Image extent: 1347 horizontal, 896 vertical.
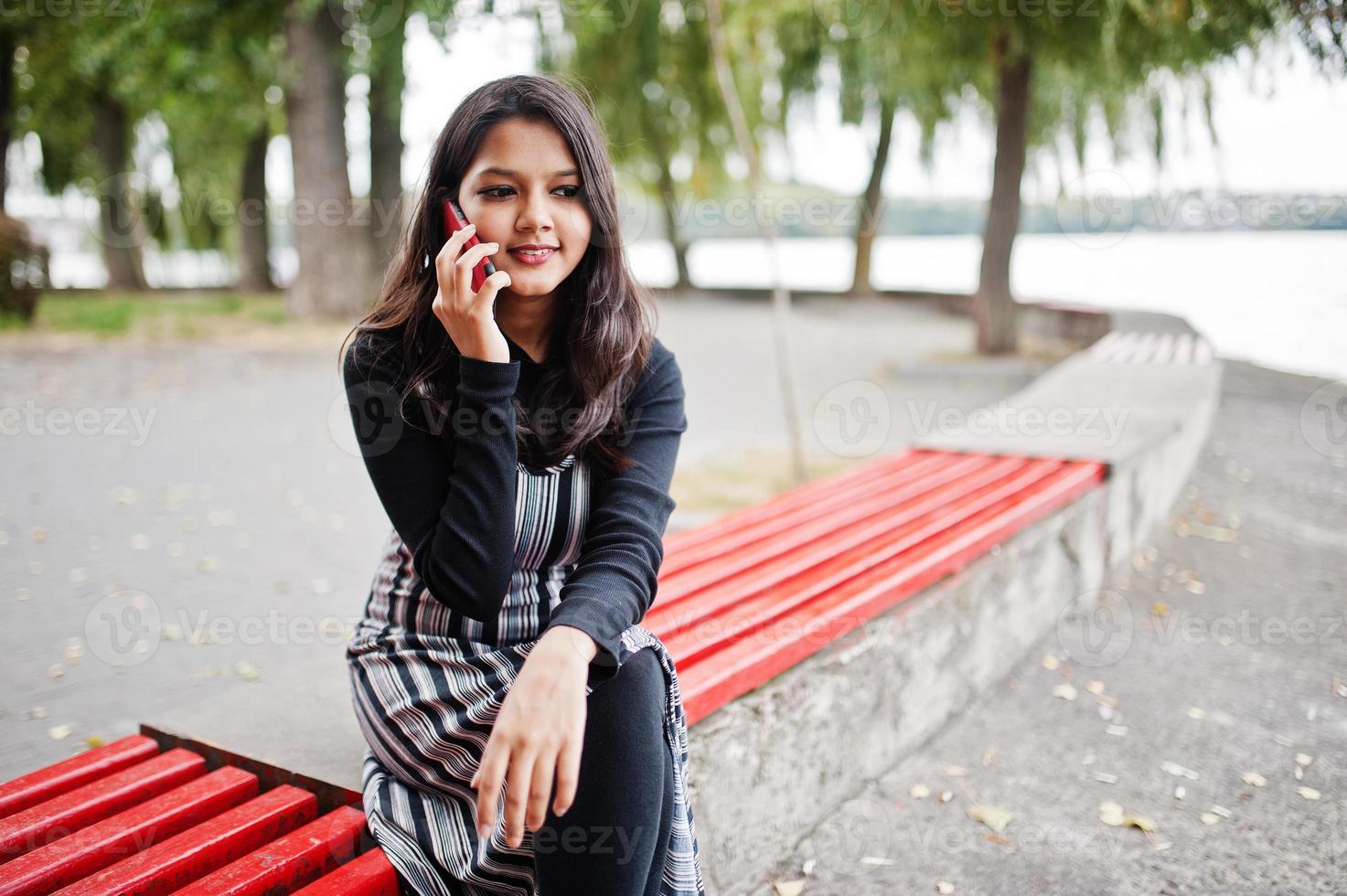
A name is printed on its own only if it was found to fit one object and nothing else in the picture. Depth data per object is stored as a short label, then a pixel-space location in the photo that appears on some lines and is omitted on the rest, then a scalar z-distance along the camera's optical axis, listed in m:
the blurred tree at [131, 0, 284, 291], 12.79
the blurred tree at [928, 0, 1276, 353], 7.85
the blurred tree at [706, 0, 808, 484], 6.19
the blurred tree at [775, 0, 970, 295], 9.98
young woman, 1.62
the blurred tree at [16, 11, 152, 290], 13.66
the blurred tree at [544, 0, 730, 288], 13.49
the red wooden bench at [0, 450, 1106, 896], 1.73
